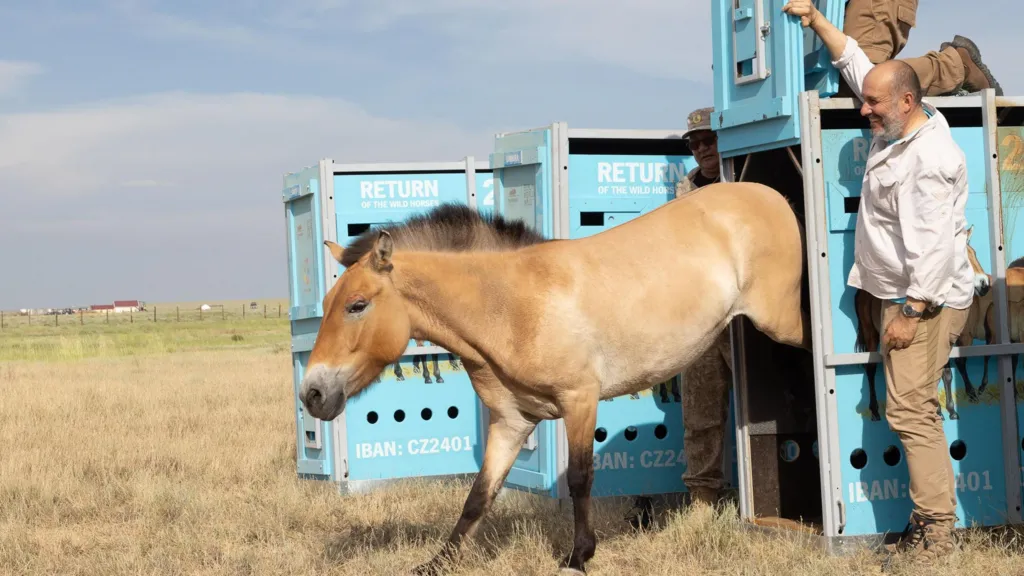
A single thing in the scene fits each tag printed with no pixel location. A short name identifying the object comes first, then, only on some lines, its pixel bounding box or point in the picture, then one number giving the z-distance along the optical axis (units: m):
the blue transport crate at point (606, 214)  7.31
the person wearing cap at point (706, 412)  6.92
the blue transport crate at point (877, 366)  5.76
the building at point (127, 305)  155.75
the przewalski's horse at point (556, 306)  5.46
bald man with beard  5.36
